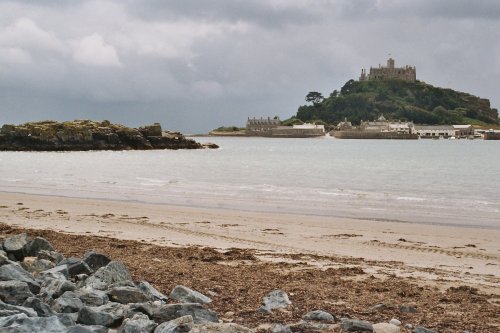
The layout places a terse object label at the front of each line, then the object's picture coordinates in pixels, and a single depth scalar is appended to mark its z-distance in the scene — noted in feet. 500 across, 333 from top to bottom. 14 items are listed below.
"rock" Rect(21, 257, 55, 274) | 27.91
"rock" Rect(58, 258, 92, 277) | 26.89
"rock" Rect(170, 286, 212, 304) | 24.13
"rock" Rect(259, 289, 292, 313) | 23.56
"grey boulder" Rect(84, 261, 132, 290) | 24.58
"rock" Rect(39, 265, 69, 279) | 25.45
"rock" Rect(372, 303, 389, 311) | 24.06
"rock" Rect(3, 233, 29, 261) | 31.22
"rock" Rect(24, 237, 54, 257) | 32.17
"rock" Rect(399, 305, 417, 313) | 23.98
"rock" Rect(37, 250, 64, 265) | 29.96
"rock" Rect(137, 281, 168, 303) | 24.02
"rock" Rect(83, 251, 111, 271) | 28.18
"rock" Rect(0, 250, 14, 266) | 26.79
